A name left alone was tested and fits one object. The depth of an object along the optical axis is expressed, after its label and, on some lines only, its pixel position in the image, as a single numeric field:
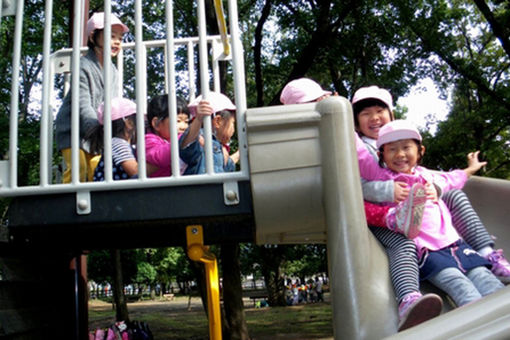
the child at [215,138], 2.48
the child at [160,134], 2.62
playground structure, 2.03
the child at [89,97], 2.70
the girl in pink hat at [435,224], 2.16
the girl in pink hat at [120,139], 2.51
